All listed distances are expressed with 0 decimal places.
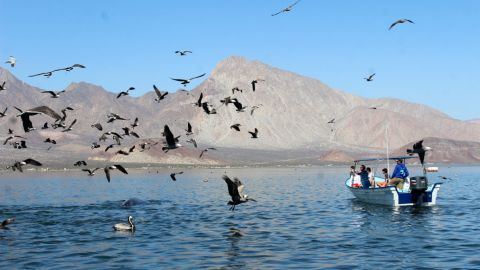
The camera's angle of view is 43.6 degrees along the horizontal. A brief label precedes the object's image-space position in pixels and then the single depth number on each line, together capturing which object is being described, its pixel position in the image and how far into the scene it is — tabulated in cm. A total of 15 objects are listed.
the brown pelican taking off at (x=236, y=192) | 2277
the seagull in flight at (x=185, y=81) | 2932
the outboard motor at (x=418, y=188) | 3962
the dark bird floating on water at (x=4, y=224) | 3045
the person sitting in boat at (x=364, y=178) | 4484
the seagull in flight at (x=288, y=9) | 2469
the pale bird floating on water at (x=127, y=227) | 2906
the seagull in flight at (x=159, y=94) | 2853
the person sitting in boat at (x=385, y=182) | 4199
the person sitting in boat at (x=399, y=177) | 4056
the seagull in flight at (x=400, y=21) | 2752
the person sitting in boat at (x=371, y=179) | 4471
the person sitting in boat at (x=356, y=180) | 4862
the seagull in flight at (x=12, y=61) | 3120
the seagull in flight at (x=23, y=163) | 2502
